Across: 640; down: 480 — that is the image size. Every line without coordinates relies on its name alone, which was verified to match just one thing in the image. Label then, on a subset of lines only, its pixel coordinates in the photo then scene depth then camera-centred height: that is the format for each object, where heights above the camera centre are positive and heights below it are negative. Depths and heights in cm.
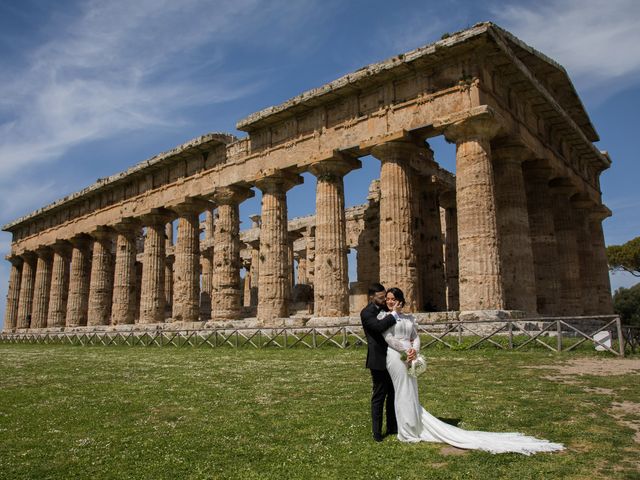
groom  659 -57
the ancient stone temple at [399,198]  1962 +601
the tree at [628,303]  5062 +99
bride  581 -121
